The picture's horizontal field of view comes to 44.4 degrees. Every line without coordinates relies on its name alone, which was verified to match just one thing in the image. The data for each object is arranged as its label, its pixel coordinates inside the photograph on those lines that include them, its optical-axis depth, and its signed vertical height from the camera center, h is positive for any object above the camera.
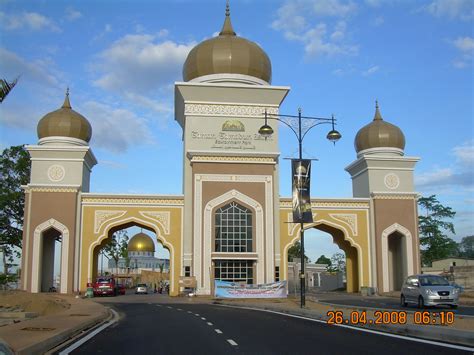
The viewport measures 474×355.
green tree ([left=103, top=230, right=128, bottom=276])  76.38 +1.51
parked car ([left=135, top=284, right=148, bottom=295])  55.81 -2.86
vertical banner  24.98 +3.05
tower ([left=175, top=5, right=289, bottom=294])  39.50 +5.91
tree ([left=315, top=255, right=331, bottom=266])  133.00 -0.18
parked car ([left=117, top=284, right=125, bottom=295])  47.58 -2.46
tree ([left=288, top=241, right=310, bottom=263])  94.34 +1.07
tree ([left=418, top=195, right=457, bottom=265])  65.75 +3.36
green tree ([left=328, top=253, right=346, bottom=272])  101.16 -0.15
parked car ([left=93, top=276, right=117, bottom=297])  40.84 -1.82
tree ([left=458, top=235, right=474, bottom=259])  137.39 +3.50
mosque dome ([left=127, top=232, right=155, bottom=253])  74.81 +2.06
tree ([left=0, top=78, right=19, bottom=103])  13.80 +4.07
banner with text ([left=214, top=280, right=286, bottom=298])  33.47 -1.74
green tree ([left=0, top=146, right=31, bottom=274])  49.62 +5.53
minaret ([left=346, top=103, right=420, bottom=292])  42.44 +4.48
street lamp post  24.99 +5.46
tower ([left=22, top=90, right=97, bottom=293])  38.59 +4.40
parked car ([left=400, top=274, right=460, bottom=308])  21.66 -1.24
